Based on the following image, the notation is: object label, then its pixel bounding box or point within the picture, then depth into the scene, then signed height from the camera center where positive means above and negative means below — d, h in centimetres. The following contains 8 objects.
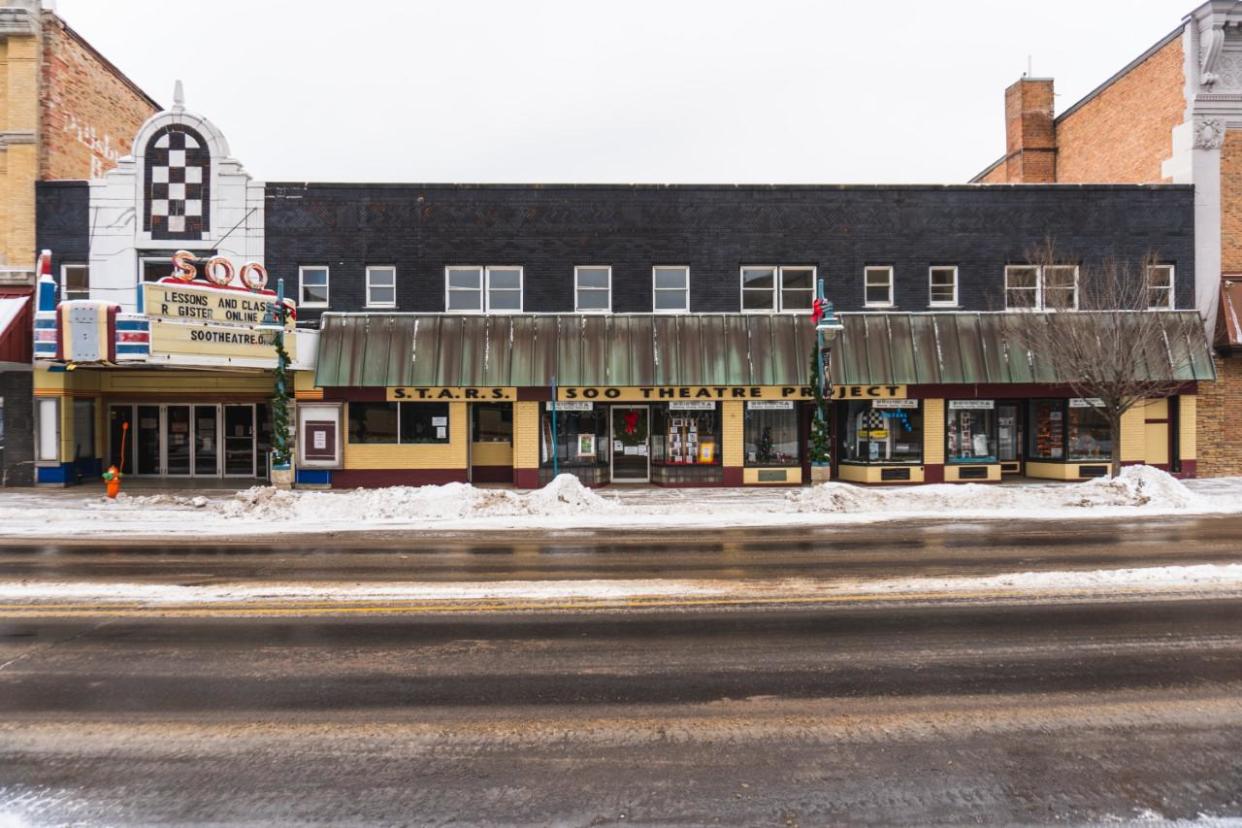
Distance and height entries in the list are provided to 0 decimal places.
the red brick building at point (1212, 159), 2044 +744
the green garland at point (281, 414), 1739 +8
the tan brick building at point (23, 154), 1967 +729
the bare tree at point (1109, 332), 1764 +214
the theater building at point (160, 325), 1722 +224
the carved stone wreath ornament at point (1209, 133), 2073 +804
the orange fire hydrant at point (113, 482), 1688 -149
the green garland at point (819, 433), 1767 -41
